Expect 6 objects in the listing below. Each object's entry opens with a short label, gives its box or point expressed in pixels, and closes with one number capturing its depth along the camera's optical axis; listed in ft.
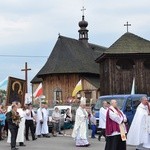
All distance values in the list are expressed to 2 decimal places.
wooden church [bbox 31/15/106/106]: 179.22
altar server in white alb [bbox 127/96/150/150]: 46.55
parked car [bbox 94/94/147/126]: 73.05
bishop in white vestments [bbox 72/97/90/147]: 59.16
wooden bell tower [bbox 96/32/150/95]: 148.25
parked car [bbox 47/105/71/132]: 84.08
